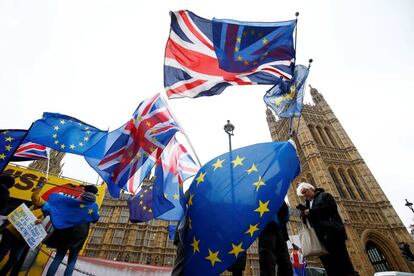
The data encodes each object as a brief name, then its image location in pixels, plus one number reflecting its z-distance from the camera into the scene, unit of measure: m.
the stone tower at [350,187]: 26.72
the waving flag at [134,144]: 5.42
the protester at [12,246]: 4.43
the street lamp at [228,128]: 7.32
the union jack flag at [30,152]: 6.40
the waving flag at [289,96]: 4.65
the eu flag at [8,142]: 5.13
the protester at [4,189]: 4.36
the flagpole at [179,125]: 4.59
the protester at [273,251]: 3.14
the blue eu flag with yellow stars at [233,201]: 3.07
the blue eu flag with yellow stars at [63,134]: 6.11
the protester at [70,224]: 4.14
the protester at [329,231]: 3.25
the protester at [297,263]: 10.32
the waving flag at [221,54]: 4.89
